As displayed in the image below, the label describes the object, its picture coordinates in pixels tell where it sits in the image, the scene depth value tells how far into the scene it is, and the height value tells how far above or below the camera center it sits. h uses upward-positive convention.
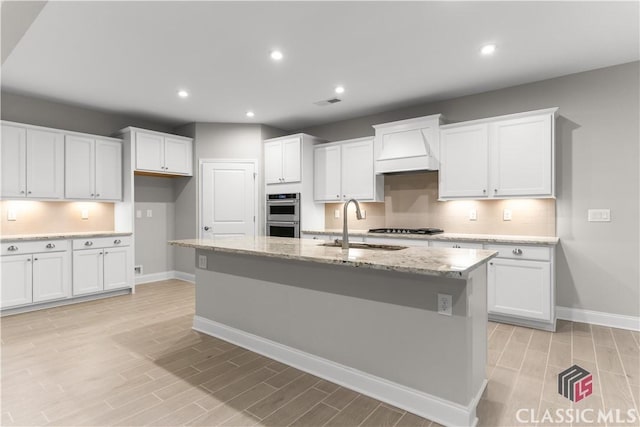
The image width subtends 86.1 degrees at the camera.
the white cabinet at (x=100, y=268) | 4.42 -0.74
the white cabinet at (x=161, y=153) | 5.06 +0.94
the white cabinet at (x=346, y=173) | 4.91 +0.60
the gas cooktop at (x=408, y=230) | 4.28 -0.24
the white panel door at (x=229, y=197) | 5.67 +0.26
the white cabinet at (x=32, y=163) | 4.03 +0.61
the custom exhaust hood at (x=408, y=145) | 4.29 +0.88
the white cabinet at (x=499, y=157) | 3.58 +0.62
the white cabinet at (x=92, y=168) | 4.56 +0.62
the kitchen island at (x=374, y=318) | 1.89 -0.71
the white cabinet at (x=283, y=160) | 5.38 +0.85
